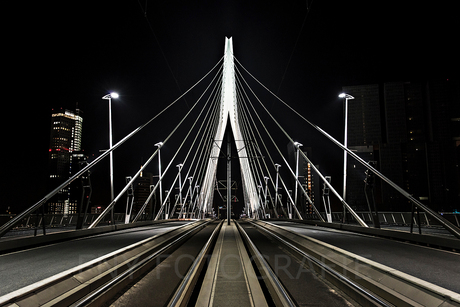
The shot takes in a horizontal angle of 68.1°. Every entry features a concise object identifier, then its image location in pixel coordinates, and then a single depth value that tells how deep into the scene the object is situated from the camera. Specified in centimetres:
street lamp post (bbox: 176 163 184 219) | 4093
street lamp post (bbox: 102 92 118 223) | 1550
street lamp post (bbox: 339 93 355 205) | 1706
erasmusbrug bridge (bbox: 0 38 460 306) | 445
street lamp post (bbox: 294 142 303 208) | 2560
